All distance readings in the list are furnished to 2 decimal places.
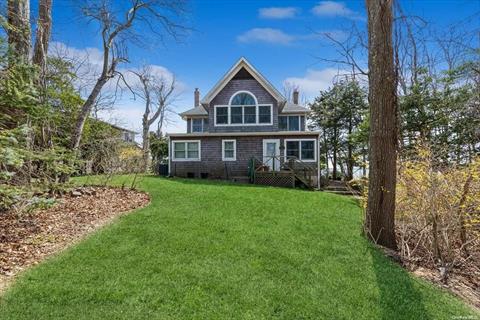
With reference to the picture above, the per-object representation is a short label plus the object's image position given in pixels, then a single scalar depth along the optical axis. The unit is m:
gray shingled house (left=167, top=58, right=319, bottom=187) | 17.12
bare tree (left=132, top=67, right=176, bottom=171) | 29.50
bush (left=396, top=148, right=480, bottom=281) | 4.86
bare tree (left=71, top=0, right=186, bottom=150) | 10.82
